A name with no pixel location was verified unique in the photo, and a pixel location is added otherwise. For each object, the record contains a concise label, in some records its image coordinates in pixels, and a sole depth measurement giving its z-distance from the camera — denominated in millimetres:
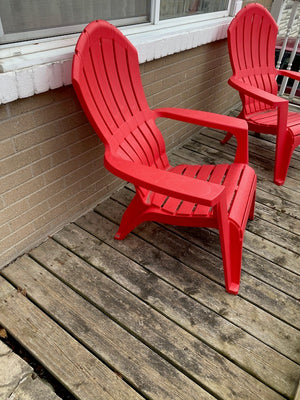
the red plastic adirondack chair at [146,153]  1321
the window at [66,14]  1307
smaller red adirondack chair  2346
